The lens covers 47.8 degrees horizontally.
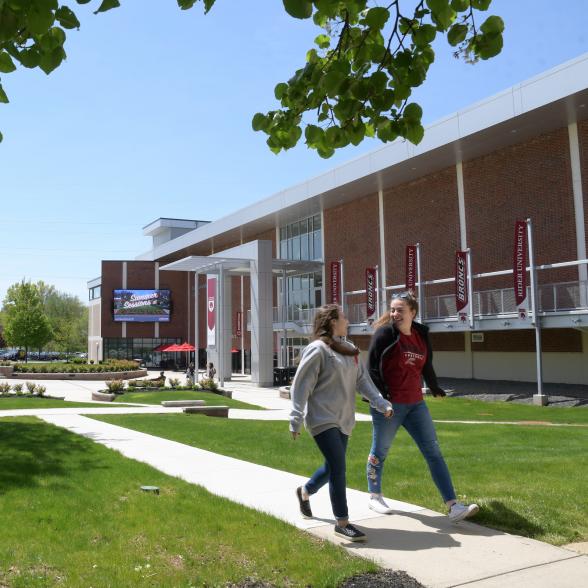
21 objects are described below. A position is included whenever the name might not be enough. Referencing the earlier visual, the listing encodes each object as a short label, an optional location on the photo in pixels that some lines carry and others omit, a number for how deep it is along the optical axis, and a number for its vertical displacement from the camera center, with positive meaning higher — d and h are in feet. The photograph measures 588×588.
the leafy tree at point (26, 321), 206.28 +9.91
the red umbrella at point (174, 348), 147.80 +0.27
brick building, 83.51 +18.01
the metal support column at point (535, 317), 74.90 +2.70
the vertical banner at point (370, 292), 106.22 +8.45
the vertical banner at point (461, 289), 86.58 +6.99
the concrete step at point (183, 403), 60.86 -4.96
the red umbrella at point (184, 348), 147.33 +0.24
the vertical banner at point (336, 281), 120.88 +11.75
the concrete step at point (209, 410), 56.59 -5.27
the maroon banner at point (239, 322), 169.89 +6.54
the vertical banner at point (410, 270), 97.66 +10.89
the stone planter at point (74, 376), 129.39 -4.78
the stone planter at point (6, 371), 134.17 -3.59
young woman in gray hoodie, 16.61 -1.30
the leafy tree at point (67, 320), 303.27 +15.31
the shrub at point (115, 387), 81.35 -4.46
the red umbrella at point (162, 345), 204.05 +1.37
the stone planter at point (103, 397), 76.79 -5.34
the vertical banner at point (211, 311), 122.21 +6.89
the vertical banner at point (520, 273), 77.56 +7.98
